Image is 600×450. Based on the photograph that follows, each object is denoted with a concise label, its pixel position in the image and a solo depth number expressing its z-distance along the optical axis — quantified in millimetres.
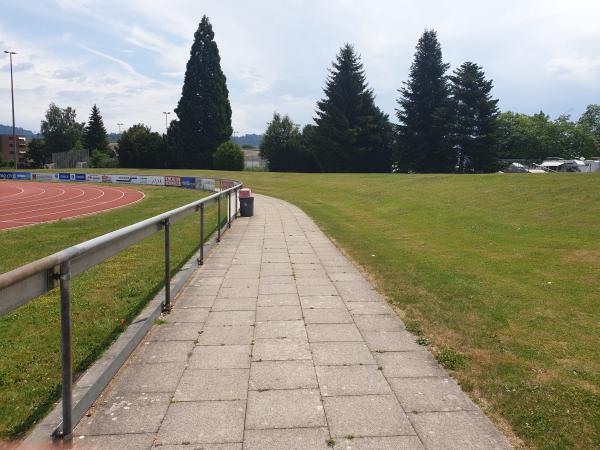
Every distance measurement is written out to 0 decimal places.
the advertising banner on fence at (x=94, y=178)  48531
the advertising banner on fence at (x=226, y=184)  25906
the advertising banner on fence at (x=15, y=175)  51228
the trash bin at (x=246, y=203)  17938
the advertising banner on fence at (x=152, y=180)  44034
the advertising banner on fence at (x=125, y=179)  46172
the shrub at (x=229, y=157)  59719
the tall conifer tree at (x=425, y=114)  57031
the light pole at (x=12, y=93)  60931
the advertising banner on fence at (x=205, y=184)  34531
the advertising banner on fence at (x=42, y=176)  50125
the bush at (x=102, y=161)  72812
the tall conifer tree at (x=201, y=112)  67062
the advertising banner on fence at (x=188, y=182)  38869
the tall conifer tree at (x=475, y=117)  54719
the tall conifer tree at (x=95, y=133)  90625
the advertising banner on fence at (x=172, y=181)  41812
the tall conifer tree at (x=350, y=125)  60656
